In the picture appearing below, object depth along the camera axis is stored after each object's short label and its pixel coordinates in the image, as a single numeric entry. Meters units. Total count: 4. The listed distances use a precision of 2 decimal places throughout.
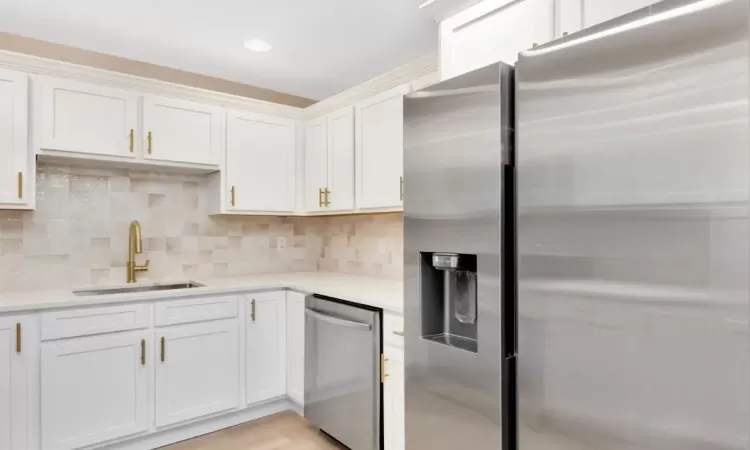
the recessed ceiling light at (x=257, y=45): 2.52
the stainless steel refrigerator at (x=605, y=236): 0.83
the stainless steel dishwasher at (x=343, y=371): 2.15
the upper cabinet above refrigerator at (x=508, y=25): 1.47
